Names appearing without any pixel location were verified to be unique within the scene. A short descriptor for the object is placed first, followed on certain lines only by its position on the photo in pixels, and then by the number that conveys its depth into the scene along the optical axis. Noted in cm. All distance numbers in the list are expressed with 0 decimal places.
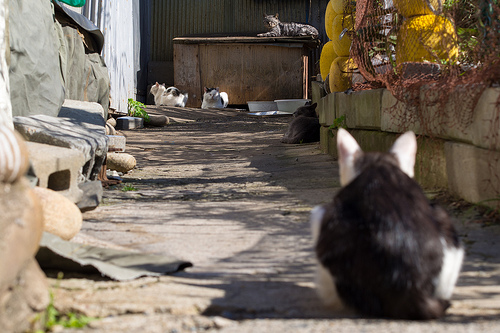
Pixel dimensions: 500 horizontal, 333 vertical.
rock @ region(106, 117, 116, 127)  1004
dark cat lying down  830
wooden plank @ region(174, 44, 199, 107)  1555
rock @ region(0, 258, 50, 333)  158
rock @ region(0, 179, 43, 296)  151
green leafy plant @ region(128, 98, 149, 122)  1138
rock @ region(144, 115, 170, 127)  1172
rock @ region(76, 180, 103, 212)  357
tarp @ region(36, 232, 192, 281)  229
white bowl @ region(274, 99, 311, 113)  1412
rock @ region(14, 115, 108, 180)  382
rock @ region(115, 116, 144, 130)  1059
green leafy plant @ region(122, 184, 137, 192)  461
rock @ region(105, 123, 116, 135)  732
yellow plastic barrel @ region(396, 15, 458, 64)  442
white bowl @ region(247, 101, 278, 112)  1462
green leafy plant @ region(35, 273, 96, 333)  170
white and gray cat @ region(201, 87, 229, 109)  1487
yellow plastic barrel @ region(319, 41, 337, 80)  764
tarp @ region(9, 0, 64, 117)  441
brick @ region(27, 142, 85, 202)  311
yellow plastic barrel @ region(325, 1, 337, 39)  717
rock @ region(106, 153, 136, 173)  568
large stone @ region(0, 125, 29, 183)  160
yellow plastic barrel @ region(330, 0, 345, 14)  674
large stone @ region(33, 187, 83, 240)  262
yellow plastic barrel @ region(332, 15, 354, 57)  644
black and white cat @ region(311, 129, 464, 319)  167
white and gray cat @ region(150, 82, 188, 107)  1487
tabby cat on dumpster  1530
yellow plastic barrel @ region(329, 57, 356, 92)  645
